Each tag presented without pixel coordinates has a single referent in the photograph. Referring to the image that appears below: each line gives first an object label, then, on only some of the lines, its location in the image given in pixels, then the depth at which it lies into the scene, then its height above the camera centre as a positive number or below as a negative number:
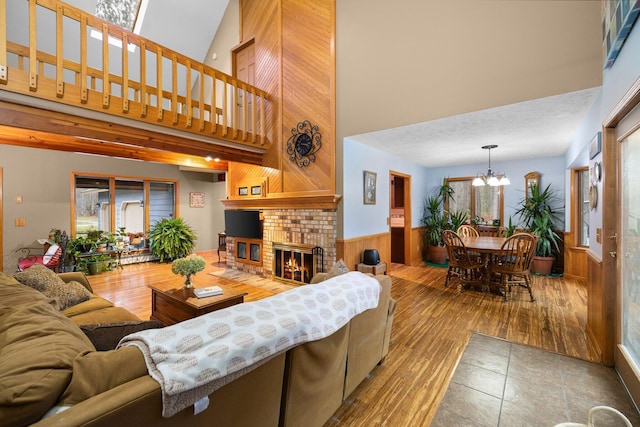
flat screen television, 5.41 -0.27
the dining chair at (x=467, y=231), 5.20 -0.40
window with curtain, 6.01 +0.23
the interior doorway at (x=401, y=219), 5.97 -0.19
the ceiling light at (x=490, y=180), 4.58 +0.52
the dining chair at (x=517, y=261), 3.59 -0.68
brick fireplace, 4.33 -0.41
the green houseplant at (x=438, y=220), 6.09 -0.21
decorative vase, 2.92 -0.77
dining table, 3.79 -0.57
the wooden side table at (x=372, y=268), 4.23 -0.91
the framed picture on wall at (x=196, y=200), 7.92 +0.31
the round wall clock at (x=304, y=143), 4.47 +1.12
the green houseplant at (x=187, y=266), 2.88 -0.59
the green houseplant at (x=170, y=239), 6.71 -0.71
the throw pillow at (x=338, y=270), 2.19 -0.48
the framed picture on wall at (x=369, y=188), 4.65 +0.40
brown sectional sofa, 0.76 -0.56
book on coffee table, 2.70 -0.81
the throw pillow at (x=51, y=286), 2.30 -0.65
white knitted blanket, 0.92 -0.52
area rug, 4.66 -1.29
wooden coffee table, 2.52 -0.90
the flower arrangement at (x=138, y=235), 6.71 -0.60
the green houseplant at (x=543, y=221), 5.04 -0.20
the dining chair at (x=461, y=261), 4.01 -0.78
